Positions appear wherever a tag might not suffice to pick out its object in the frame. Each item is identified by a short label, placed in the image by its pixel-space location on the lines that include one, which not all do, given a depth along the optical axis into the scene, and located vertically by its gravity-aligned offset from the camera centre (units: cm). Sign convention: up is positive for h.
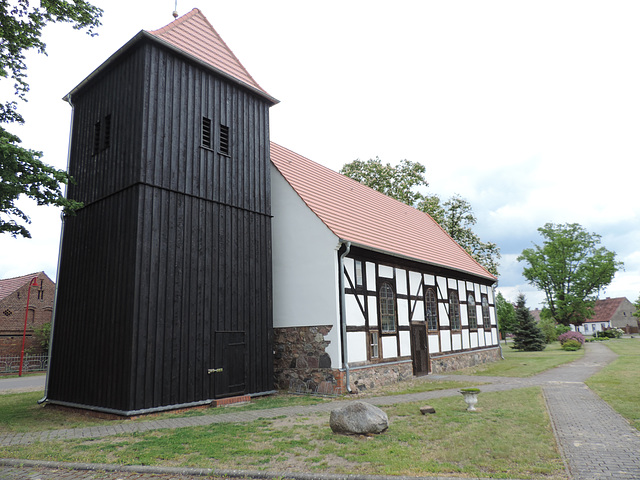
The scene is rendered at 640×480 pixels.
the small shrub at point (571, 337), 3499 -141
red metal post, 2427 -150
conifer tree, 3133 -91
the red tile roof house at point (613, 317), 8006 +9
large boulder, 725 -155
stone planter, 927 -155
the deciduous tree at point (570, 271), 5016 +546
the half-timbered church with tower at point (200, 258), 1053 +195
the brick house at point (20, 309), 2897 +173
